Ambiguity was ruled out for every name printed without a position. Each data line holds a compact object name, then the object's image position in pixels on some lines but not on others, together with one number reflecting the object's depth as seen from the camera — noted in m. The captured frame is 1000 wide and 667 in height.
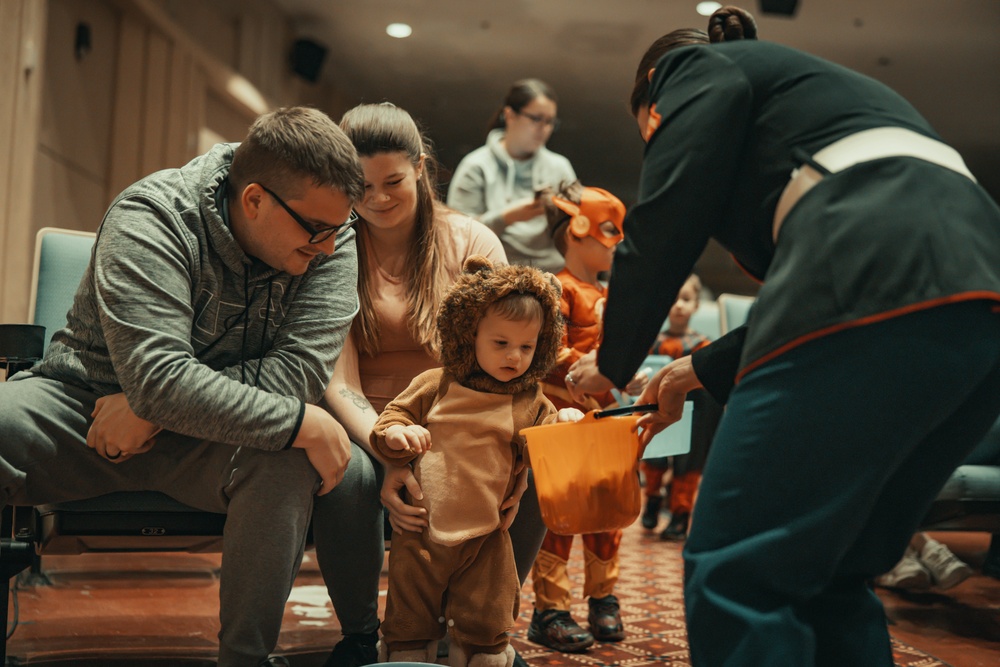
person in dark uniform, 1.13
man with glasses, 1.59
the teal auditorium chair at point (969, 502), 2.46
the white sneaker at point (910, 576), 2.98
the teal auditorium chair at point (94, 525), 1.72
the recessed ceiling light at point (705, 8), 6.62
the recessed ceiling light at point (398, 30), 7.23
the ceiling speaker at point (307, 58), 7.33
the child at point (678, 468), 4.14
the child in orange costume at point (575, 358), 2.24
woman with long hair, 1.83
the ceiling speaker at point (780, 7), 6.09
